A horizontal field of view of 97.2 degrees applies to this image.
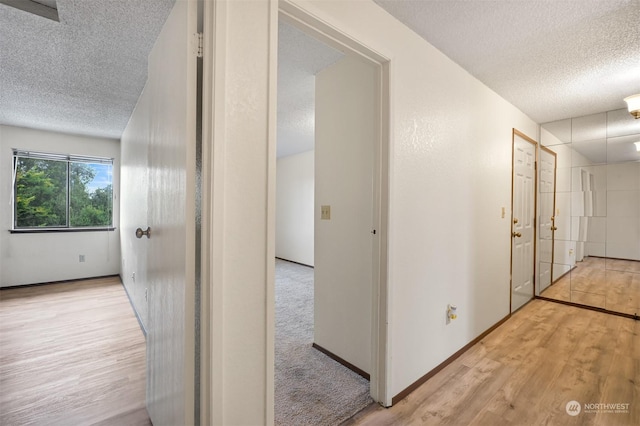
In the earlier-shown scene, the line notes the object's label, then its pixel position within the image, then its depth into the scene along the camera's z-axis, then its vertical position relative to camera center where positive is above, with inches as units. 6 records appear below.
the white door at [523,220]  123.8 -4.0
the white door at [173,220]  40.8 -2.0
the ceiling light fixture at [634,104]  94.0 +36.5
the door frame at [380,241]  66.4 -7.6
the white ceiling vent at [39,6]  61.7 +45.1
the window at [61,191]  164.2 +10.0
